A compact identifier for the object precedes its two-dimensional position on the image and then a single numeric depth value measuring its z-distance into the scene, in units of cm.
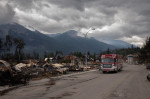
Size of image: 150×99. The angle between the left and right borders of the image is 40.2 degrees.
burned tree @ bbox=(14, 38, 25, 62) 9453
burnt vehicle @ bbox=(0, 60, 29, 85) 1713
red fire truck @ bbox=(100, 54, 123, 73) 3359
